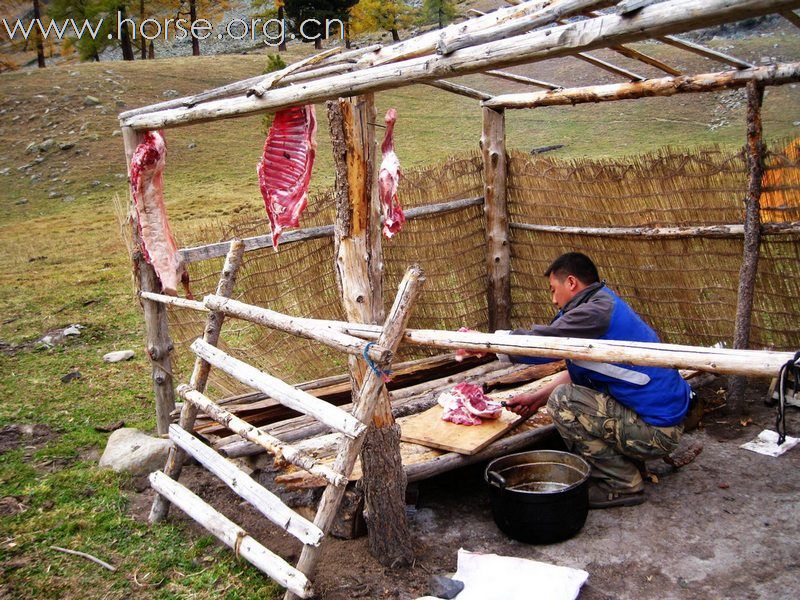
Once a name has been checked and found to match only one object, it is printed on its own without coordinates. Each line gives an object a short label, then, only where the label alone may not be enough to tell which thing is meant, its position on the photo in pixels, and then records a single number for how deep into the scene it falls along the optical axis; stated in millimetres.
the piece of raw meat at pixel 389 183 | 3883
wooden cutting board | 4238
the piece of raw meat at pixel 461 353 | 3497
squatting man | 4031
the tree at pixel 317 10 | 34594
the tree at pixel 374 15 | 36938
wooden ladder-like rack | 3238
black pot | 3732
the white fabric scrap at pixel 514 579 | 3279
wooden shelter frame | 2412
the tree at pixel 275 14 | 36066
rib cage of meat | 4113
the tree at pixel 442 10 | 39375
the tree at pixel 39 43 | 34188
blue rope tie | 3219
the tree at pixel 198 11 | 36469
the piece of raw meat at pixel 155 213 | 4898
